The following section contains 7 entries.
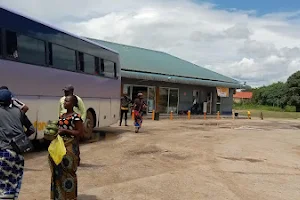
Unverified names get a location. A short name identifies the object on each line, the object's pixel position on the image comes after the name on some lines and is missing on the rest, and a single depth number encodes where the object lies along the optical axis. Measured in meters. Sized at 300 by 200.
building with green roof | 28.12
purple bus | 9.66
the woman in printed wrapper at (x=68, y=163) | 5.56
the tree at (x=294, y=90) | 66.25
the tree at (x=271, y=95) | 72.19
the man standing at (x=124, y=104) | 19.38
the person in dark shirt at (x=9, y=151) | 4.69
